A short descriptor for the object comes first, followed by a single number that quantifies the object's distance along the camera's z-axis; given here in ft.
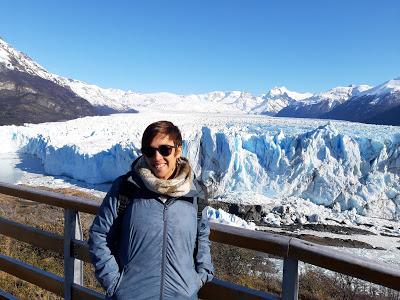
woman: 5.40
